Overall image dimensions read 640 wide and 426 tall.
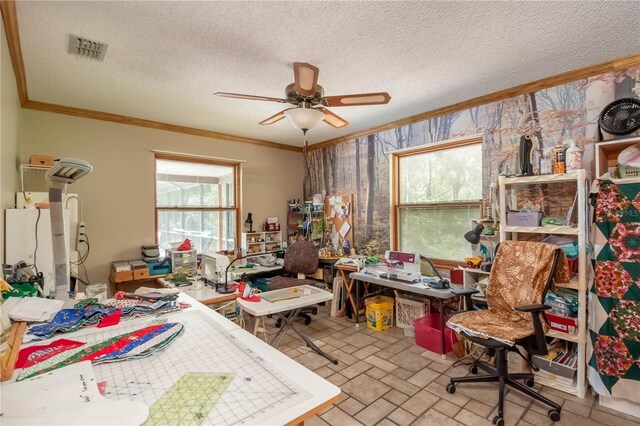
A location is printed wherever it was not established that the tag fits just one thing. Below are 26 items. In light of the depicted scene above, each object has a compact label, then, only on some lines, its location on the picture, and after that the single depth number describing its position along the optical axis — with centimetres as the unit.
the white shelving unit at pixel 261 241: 482
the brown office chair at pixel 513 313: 202
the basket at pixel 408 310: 338
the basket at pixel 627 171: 215
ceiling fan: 215
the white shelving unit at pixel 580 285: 224
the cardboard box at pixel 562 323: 231
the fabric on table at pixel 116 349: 111
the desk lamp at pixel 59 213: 179
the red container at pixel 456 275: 314
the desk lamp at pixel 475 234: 288
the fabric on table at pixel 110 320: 154
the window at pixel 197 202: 429
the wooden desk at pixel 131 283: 367
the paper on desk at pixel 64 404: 80
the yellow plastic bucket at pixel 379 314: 354
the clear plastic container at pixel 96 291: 214
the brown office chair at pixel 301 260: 399
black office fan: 221
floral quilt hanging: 202
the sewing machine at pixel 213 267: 280
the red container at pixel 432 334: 294
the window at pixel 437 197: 352
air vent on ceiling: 215
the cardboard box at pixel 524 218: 255
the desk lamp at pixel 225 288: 260
